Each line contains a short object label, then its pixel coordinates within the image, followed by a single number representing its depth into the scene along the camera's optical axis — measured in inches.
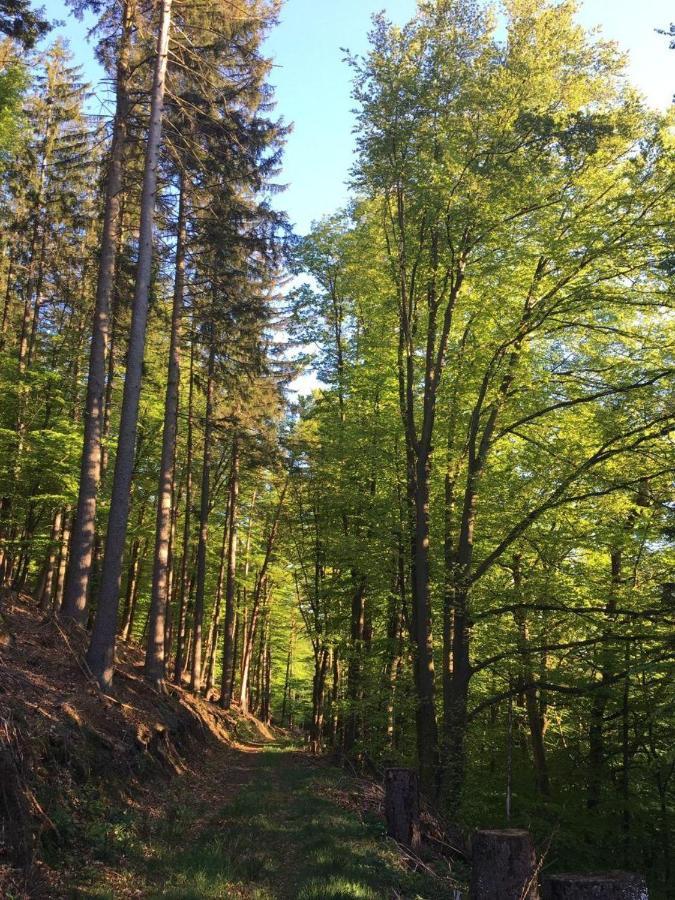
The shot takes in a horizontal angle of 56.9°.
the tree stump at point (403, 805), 308.3
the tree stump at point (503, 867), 208.2
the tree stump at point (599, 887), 164.9
